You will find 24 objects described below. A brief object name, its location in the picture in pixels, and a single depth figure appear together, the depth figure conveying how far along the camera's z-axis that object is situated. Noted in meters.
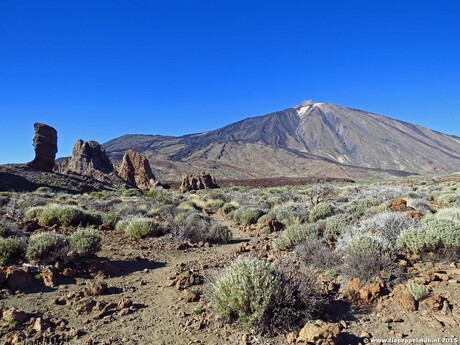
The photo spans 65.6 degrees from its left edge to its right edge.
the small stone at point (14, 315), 4.18
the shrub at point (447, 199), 13.51
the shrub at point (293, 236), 7.64
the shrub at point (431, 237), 5.47
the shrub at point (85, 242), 6.54
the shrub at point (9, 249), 5.97
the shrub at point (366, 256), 5.02
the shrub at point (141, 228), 9.27
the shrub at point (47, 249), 6.07
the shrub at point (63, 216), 10.41
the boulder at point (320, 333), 3.47
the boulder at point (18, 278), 5.20
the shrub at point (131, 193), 27.42
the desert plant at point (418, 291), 4.33
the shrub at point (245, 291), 3.92
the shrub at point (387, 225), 6.66
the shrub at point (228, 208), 17.03
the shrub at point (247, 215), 12.97
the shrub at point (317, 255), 5.88
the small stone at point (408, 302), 4.20
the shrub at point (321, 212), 11.43
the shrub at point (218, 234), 9.45
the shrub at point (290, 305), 3.86
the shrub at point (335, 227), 7.86
